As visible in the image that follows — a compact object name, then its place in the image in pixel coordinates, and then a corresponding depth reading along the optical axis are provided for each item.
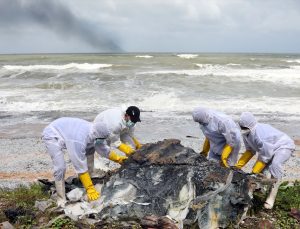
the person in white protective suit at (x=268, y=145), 6.79
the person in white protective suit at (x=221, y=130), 7.29
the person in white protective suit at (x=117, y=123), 6.81
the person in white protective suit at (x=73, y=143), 6.54
